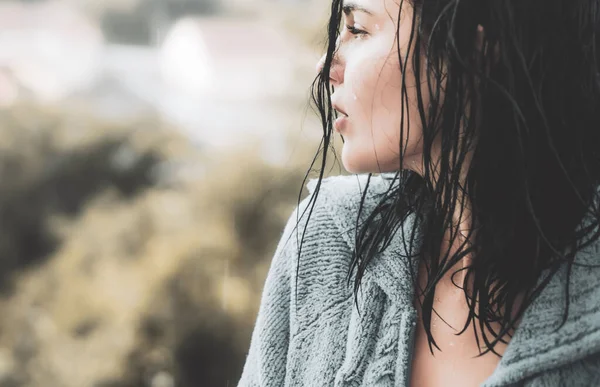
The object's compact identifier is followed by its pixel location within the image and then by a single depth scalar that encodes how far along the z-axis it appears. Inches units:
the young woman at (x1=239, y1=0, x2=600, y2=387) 35.8
